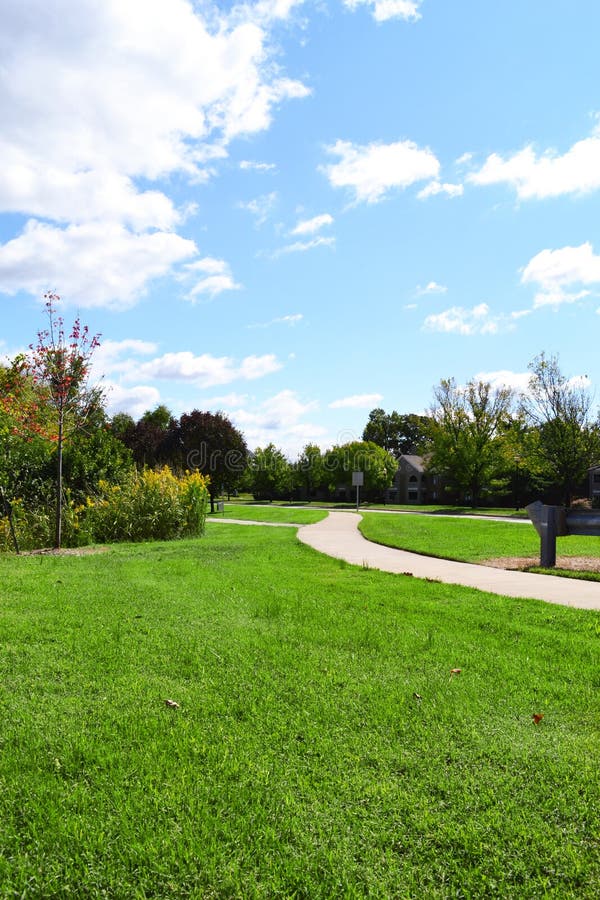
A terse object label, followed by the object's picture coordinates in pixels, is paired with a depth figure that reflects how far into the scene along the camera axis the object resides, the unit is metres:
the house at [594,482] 54.34
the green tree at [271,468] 56.22
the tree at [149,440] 38.00
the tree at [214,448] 34.00
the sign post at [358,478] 33.06
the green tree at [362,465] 52.62
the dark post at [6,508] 11.38
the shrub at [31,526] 12.53
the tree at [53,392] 12.29
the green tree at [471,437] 44.97
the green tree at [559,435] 38.78
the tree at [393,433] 90.75
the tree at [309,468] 57.66
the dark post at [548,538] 9.47
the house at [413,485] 65.88
